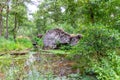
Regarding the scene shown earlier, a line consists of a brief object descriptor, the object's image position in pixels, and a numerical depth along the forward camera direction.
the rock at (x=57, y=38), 9.83
